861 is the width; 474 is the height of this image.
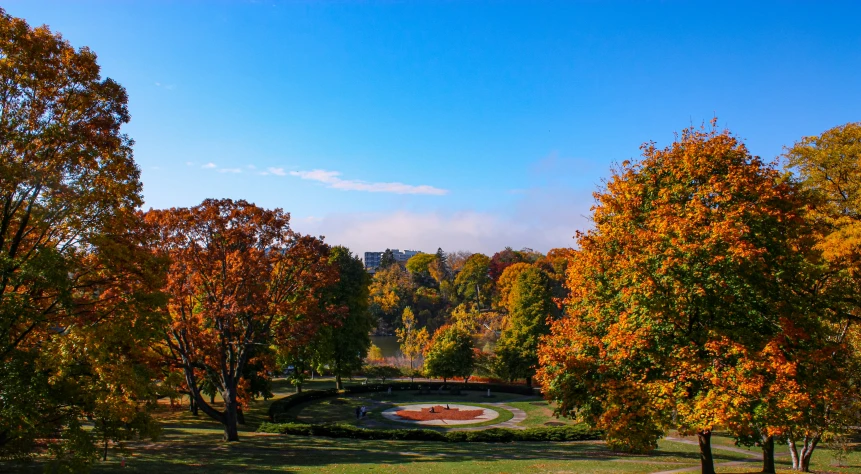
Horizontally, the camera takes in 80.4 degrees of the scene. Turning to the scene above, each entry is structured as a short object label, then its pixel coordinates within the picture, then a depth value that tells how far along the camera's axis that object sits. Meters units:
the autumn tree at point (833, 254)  13.09
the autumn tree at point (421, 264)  127.72
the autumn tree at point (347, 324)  43.38
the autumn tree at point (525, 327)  48.19
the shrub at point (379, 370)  55.63
